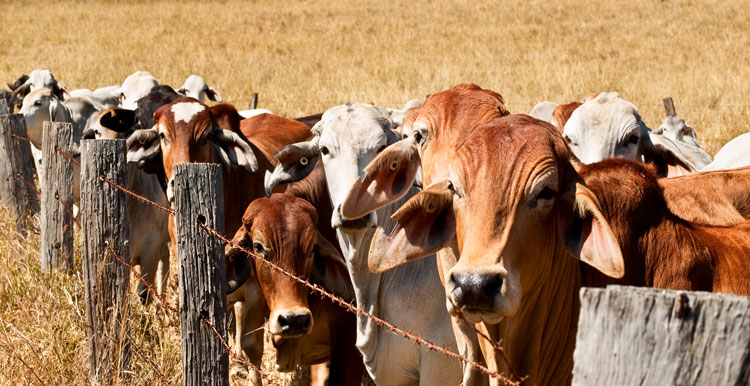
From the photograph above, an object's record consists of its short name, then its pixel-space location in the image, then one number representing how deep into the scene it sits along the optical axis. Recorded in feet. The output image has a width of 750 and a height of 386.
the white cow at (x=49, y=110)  37.32
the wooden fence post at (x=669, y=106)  46.82
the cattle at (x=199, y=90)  48.44
